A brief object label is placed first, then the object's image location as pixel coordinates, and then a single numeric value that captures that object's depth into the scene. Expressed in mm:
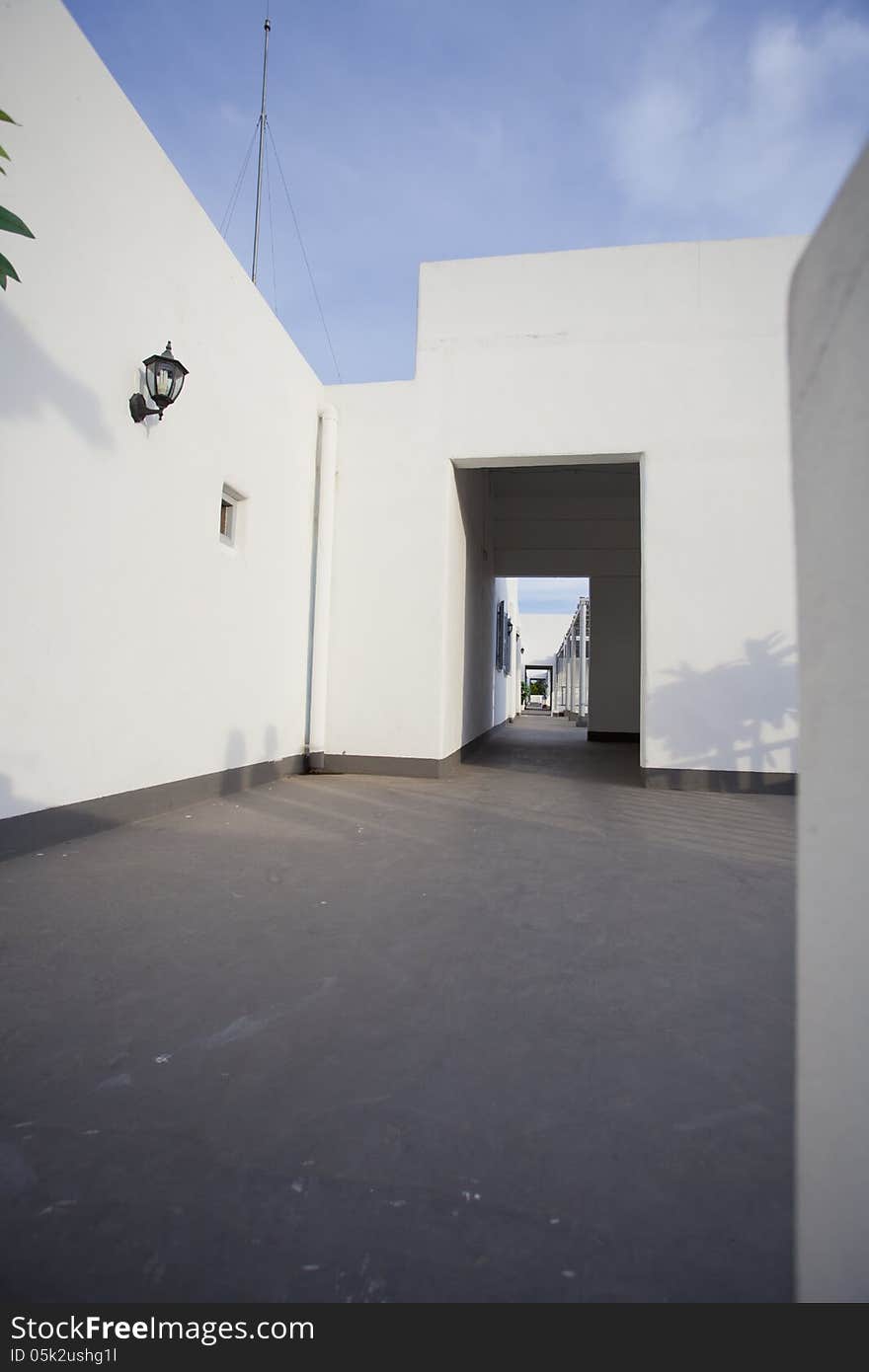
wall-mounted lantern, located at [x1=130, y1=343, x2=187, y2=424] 3082
